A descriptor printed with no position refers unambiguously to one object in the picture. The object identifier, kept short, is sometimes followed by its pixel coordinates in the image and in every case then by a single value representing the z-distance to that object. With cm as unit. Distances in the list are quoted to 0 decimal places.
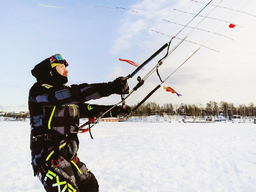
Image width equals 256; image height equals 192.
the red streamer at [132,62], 311
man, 251
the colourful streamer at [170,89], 352
